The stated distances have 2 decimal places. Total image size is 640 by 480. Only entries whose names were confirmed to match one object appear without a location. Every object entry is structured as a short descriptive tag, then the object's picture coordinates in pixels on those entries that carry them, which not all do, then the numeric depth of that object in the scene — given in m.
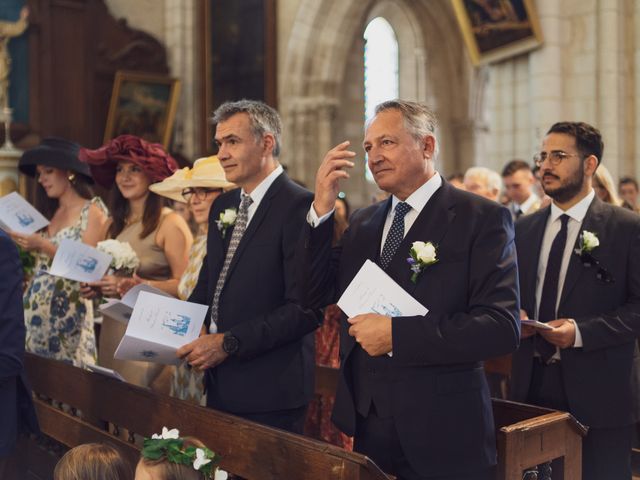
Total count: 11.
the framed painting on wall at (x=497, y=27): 8.34
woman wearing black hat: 4.25
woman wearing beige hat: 3.69
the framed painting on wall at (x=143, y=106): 12.07
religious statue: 10.88
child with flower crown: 2.01
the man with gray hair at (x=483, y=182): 6.28
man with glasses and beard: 2.97
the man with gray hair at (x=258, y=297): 2.83
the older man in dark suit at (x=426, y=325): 2.22
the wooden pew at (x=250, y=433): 2.27
